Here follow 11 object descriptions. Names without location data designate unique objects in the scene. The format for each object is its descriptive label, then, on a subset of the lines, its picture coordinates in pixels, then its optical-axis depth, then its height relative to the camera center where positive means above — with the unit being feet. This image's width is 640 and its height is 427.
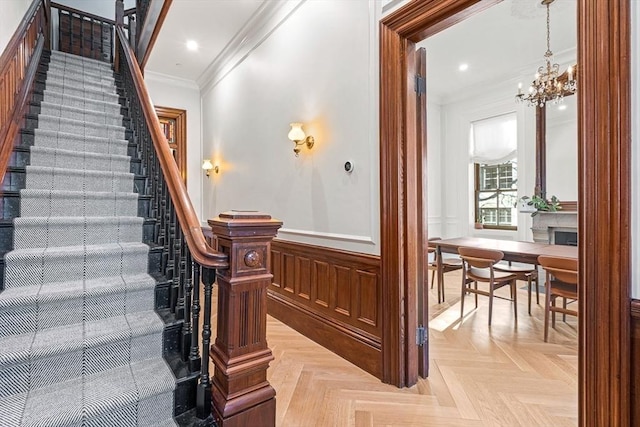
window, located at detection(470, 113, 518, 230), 18.25 +2.49
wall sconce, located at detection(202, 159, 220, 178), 16.81 +2.48
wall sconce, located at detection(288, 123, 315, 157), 9.70 +2.34
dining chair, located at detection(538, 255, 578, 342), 8.43 -1.97
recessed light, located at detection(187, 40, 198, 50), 14.21 +7.65
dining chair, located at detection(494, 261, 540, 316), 11.09 -2.25
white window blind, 18.01 +4.20
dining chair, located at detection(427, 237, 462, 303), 12.99 -2.24
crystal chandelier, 12.28 +4.99
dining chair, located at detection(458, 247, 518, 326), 10.30 -2.20
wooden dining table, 10.16 -1.36
